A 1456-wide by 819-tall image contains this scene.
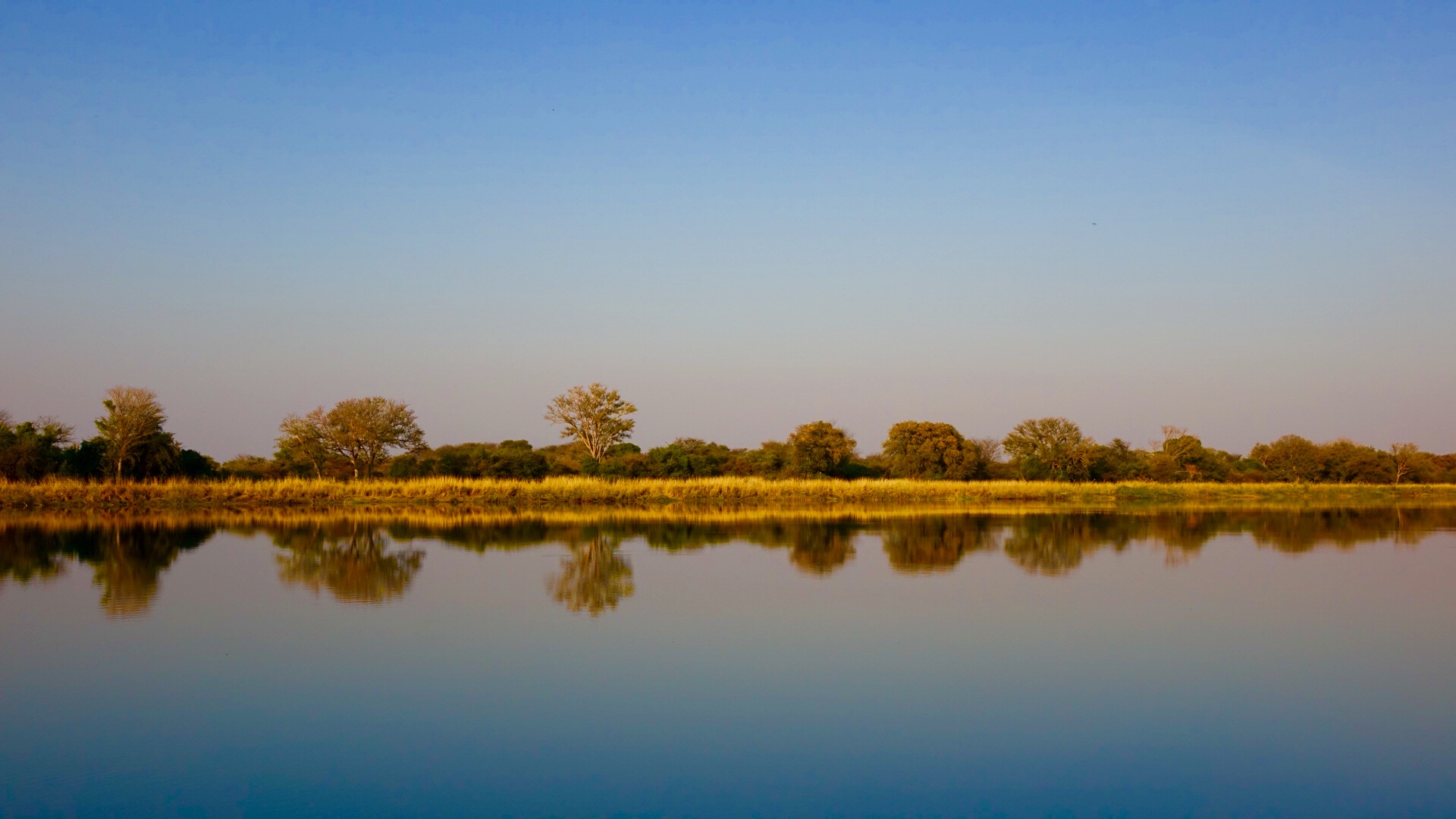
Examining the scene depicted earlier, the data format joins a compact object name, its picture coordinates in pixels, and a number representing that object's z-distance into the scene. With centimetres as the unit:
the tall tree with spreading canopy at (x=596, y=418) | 5325
